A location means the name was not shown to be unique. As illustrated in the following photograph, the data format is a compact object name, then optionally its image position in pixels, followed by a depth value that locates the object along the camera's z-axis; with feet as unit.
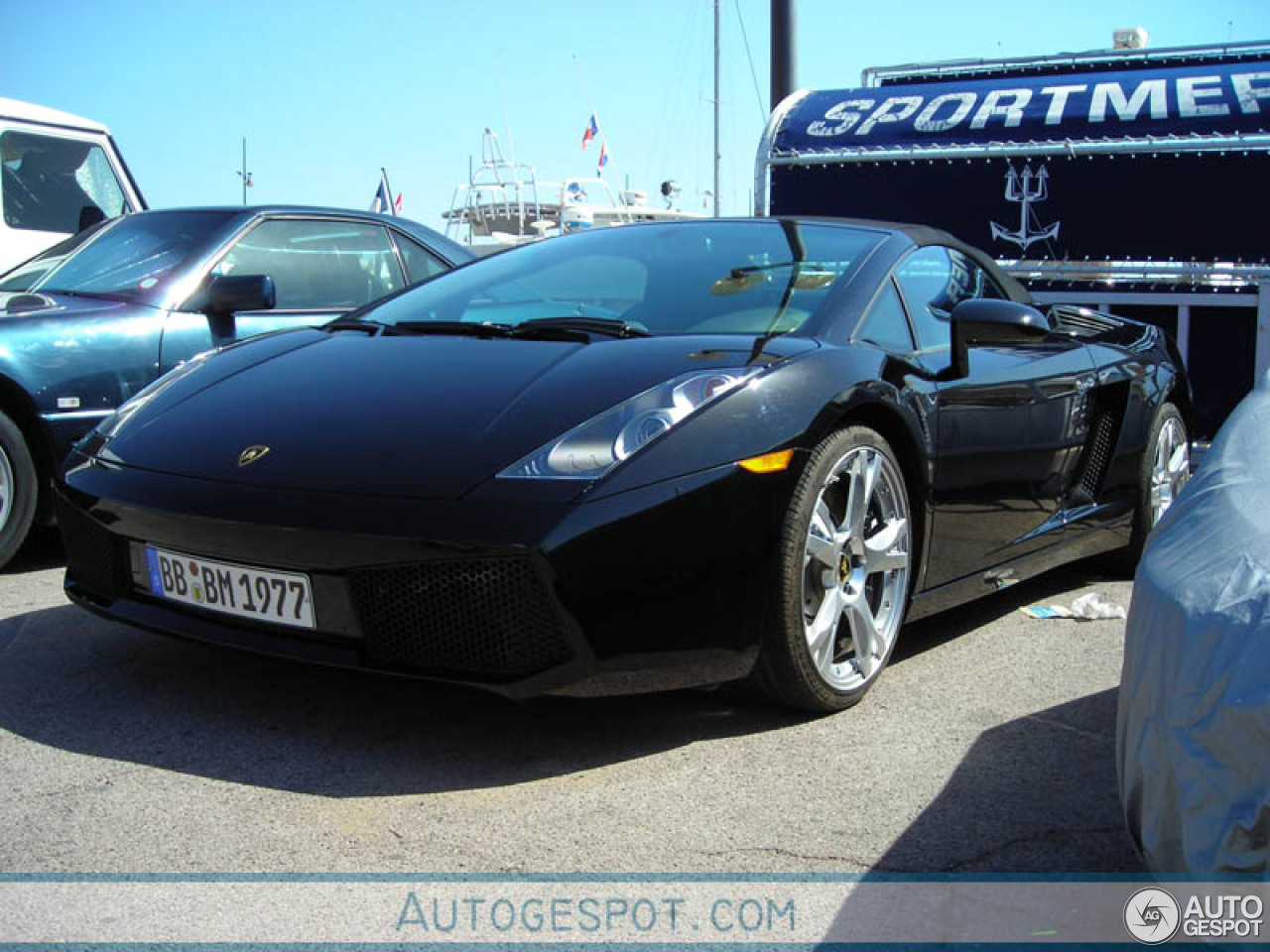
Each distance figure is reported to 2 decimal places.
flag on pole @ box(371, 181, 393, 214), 64.34
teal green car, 14.90
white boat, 88.89
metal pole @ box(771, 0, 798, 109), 39.06
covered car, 5.60
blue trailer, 23.56
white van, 26.89
